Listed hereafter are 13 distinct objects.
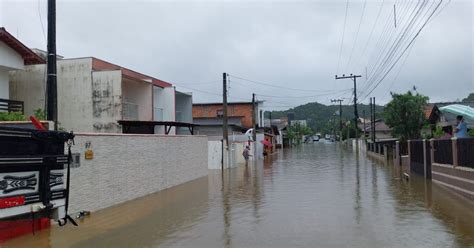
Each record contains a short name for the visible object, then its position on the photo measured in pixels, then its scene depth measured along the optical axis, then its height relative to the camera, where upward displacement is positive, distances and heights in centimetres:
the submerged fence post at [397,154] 3401 -137
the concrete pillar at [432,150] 2127 -67
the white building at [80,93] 2538 +241
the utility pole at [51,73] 1226 +165
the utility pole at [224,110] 3369 +194
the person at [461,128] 1831 +21
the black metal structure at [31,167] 691 -37
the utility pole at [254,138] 4845 -8
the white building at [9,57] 2117 +377
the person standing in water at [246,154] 4233 -141
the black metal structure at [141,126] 2492 +71
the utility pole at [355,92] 7200 +629
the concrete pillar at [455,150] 1680 -54
